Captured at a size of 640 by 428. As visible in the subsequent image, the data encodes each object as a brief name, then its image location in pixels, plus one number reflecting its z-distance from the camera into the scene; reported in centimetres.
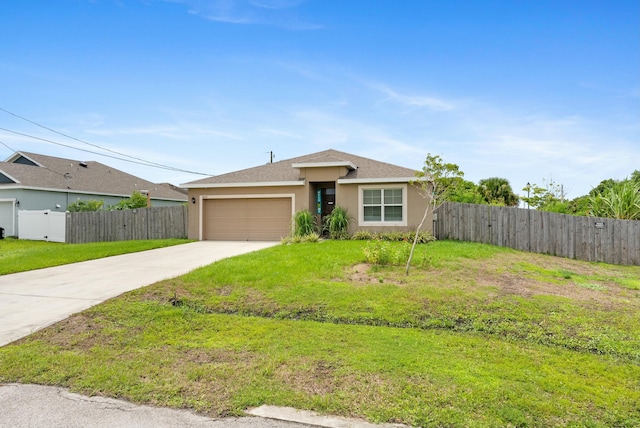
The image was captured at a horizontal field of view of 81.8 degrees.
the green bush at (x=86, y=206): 2158
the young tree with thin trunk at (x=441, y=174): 895
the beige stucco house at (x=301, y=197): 1539
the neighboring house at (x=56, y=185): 2144
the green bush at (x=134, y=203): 2100
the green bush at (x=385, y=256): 909
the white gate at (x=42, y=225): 1983
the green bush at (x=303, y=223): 1523
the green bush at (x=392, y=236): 1432
